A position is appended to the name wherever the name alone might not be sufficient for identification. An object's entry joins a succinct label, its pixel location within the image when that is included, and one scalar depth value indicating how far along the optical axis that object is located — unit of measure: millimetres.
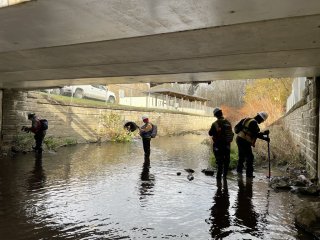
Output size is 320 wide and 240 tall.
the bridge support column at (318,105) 6574
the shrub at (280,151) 9593
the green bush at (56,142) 13645
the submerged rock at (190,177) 7679
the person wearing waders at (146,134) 10690
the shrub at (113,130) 18711
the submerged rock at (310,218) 4107
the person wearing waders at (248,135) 7723
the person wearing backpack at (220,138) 7562
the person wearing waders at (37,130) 11839
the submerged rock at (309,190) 6087
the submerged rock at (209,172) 8437
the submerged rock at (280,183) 6726
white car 18395
